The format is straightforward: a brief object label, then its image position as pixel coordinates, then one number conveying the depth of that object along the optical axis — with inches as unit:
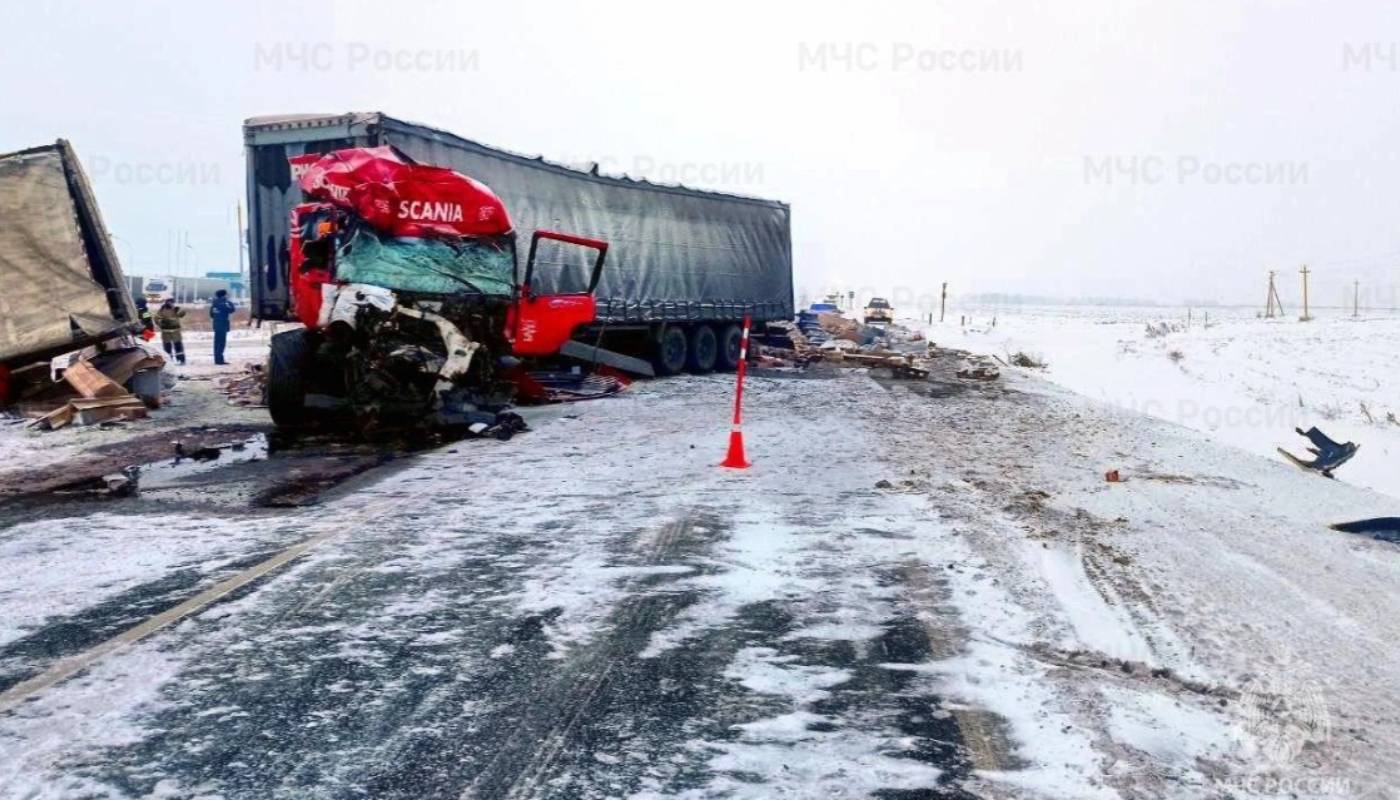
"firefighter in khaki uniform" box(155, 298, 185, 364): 748.0
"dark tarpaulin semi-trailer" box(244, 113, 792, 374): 518.6
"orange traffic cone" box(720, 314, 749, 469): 328.8
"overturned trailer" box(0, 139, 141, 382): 430.3
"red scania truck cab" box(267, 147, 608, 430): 388.2
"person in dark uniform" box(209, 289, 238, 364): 778.8
